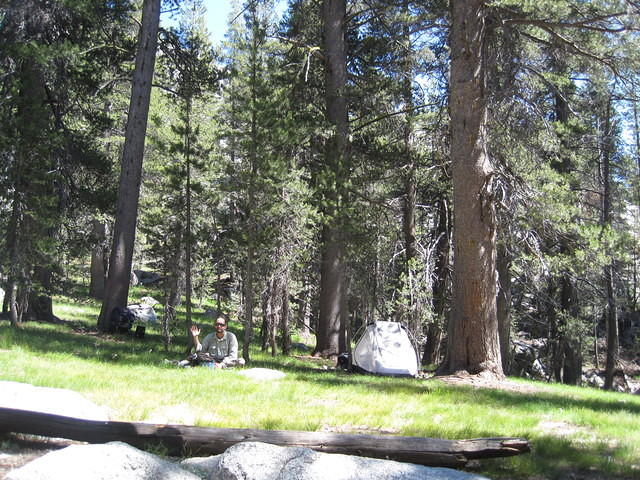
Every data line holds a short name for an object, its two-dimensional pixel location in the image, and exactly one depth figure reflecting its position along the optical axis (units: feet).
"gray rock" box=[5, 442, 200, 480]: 13.92
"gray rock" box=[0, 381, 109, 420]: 19.95
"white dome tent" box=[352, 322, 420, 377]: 41.68
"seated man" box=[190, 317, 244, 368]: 37.01
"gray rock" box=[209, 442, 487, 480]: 14.10
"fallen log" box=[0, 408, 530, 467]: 16.26
